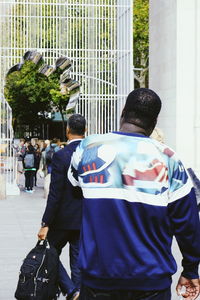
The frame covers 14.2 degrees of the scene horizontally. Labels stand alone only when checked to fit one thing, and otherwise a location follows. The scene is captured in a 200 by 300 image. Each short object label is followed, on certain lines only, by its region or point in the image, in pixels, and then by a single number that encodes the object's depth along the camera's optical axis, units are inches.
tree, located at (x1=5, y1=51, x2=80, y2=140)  2000.5
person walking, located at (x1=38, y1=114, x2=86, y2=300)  258.8
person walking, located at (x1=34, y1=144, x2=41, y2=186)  940.6
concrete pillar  735.7
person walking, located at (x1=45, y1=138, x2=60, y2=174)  807.7
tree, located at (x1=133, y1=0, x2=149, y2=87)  1887.3
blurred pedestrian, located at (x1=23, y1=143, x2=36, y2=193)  867.4
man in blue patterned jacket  147.6
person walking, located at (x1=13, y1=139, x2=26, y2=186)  967.9
